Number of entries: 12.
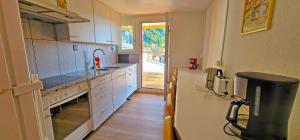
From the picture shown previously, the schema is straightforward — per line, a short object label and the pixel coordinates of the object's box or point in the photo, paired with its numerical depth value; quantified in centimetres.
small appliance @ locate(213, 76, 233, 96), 117
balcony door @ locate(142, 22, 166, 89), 375
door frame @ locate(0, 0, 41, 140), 47
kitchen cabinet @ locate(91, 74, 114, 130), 189
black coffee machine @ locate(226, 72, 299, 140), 53
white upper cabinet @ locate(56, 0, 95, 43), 177
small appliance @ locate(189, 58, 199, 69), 307
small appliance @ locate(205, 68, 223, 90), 142
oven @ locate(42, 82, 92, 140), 130
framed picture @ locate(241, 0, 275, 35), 80
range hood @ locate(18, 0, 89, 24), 109
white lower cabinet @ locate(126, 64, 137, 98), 313
